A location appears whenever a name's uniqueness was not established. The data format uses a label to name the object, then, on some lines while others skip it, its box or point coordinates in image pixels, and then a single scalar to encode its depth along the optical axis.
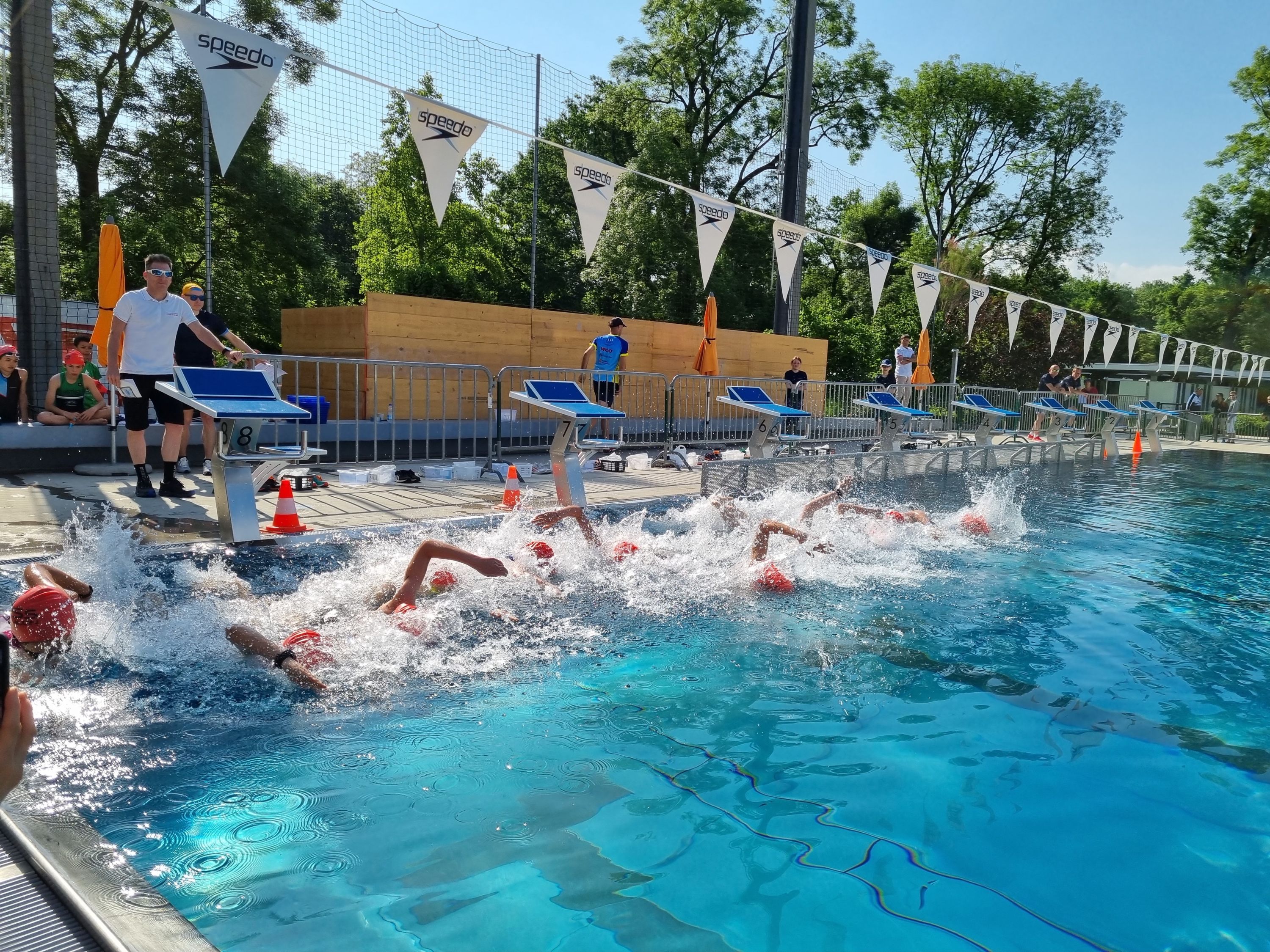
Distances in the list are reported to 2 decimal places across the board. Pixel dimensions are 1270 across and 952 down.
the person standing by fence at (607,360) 10.86
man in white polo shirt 6.09
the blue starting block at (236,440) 5.21
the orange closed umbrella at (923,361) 17.27
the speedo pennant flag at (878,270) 13.32
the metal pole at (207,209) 9.52
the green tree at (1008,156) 36.59
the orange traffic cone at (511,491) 6.84
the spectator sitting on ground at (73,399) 8.12
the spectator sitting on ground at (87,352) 9.08
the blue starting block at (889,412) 10.54
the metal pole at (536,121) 13.26
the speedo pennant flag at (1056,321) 19.50
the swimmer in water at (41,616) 3.42
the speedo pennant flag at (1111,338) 20.83
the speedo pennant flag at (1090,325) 18.75
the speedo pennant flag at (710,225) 10.58
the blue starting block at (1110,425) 17.12
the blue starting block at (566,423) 6.46
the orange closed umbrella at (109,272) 7.86
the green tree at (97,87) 16.98
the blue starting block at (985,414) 13.38
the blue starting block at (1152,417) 19.77
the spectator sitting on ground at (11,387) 8.01
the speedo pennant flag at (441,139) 7.37
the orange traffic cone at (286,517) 5.66
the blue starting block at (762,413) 8.59
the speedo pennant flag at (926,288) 14.43
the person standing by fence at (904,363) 16.47
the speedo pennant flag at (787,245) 11.96
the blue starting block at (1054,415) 15.80
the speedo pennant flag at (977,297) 16.08
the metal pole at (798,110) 13.77
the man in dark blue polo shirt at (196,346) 7.05
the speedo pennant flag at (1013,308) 16.52
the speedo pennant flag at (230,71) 5.95
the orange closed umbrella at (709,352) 12.97
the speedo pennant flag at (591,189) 8.93
